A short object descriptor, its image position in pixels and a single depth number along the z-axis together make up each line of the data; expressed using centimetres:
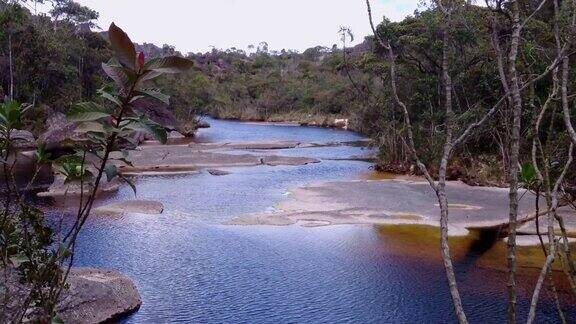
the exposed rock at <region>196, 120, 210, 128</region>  5316
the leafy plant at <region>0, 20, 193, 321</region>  201
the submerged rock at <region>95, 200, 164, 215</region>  1720
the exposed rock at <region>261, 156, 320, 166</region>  2967
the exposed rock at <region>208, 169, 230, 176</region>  2588
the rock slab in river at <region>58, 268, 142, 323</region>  877
